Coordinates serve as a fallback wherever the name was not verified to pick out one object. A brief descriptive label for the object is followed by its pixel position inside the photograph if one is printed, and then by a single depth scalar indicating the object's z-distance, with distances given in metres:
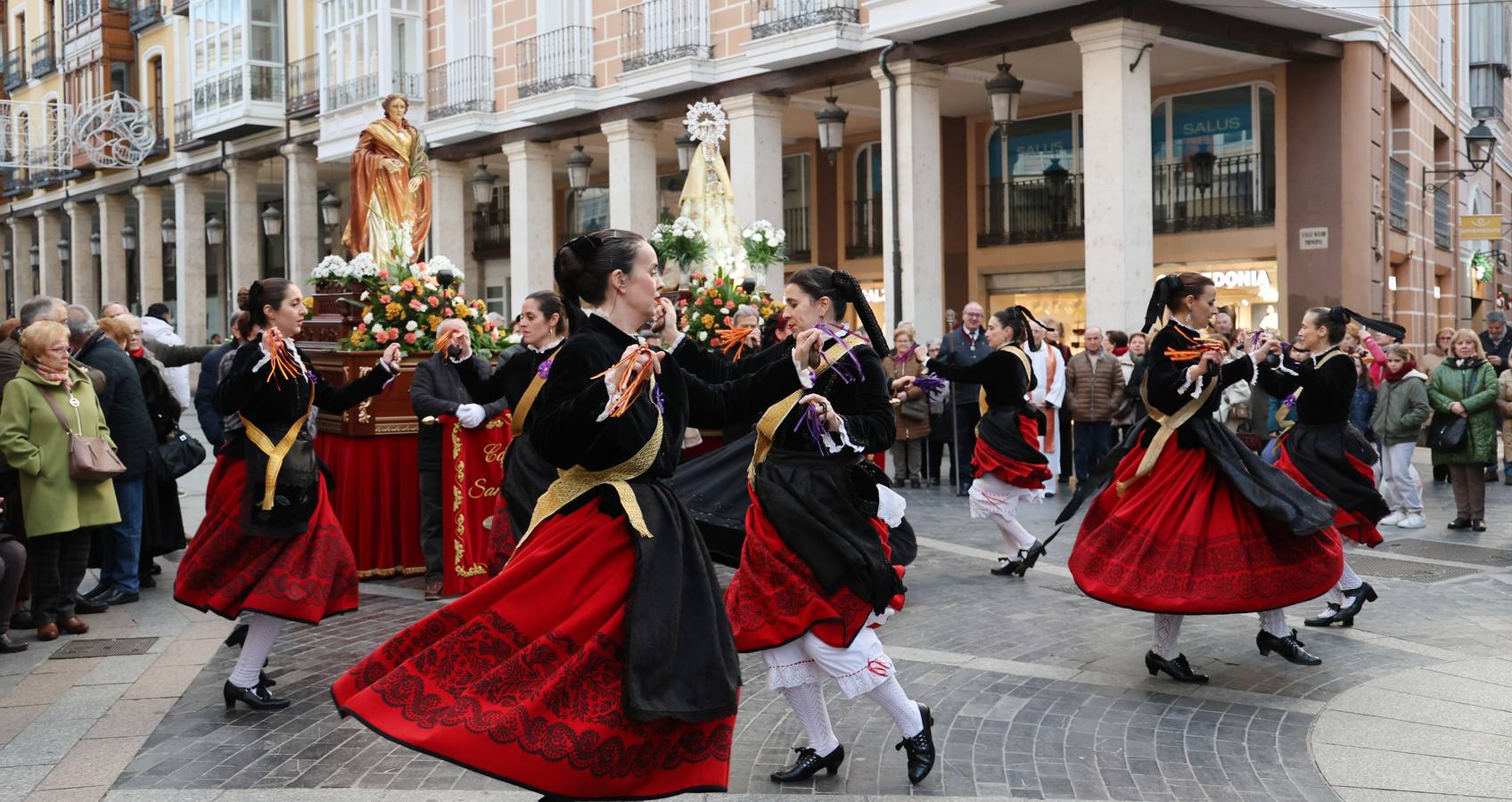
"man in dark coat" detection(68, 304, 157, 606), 8.67
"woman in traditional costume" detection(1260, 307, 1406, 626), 7.52
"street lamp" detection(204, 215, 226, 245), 32.69
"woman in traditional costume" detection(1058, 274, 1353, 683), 6.09
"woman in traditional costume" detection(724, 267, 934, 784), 4.96
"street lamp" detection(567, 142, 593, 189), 21.67
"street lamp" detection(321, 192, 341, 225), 27.92
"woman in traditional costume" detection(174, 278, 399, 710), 6.02
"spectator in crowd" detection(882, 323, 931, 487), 14.66
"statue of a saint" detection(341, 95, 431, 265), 11.30
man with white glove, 8.40
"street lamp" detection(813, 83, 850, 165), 18.56
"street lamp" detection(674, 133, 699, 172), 19.06
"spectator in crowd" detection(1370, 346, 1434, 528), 11.63
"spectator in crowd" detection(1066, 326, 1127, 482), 14.48
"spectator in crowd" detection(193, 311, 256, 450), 9.47
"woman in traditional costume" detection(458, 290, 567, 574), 7.08
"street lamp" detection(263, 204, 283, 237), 30.66
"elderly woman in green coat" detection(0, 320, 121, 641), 7.73
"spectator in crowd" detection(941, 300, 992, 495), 14.37
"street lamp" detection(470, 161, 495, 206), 23.81
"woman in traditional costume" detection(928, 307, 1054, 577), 9.41
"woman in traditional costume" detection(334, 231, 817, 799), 3.68
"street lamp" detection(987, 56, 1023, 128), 16.64
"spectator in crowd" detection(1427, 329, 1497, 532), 11.27
